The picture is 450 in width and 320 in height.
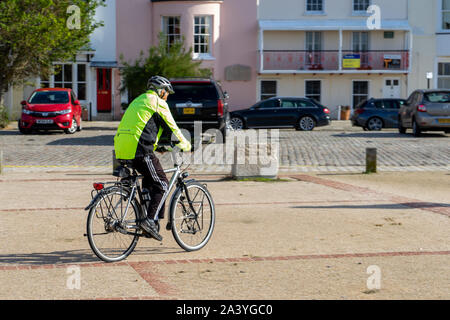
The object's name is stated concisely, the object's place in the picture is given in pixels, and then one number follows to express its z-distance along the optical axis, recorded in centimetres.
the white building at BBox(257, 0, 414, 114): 4194
